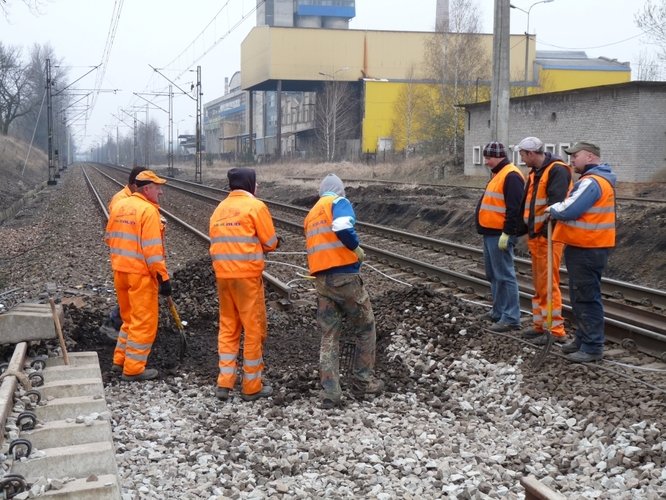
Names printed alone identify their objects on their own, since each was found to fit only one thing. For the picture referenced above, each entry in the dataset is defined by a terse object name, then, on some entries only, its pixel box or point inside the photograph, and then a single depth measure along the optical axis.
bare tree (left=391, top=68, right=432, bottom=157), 61.14
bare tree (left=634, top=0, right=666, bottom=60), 36.41
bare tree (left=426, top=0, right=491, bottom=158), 48.53
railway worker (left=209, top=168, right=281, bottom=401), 6.39
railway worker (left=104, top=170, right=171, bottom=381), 6.76
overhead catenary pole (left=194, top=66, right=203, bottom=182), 49.16
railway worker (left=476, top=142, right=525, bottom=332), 7.83
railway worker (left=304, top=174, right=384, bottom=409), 6.23
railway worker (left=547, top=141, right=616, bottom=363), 6.76
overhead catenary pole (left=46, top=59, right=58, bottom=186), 46.50
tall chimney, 62.11
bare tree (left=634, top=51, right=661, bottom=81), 86.79
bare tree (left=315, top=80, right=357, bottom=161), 65.31
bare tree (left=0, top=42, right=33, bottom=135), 66.62
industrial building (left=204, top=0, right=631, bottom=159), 64.75
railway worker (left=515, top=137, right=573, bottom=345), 7.52
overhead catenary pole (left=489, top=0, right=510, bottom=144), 15.48
